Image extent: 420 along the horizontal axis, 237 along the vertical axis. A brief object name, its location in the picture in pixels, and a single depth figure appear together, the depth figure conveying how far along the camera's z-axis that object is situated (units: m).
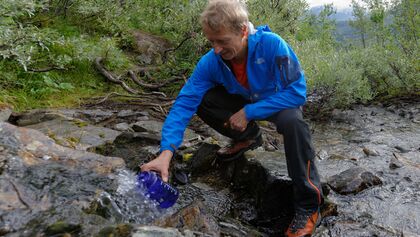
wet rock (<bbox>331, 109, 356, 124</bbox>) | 8.02
